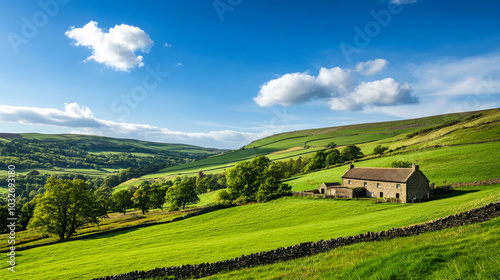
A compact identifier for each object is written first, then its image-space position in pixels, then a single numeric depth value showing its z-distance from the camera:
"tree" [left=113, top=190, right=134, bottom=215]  87.38
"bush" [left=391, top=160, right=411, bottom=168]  62.70
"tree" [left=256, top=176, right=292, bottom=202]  58.44
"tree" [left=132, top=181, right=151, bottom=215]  81.75
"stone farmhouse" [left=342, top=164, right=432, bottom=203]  45.34
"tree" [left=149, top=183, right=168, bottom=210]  84.25
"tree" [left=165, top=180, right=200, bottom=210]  76.19
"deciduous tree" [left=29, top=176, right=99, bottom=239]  46.28
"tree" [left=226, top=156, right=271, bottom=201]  67.75
